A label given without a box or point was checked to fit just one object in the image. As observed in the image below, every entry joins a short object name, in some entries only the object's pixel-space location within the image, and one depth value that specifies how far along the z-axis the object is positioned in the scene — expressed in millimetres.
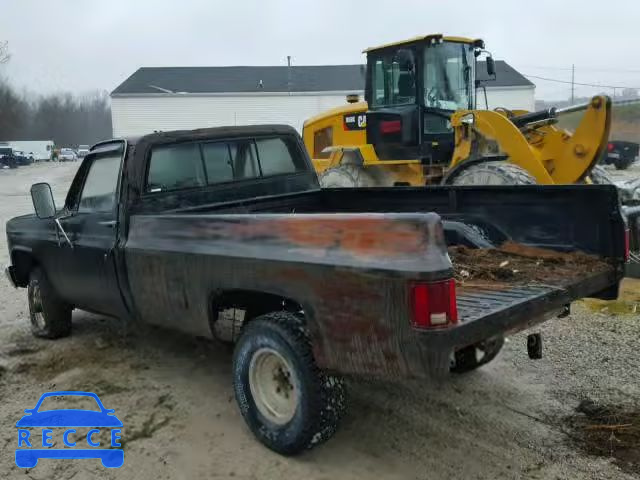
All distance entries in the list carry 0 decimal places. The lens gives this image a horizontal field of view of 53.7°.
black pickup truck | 2967
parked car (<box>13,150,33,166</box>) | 56662
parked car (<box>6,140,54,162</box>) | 68562
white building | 39781
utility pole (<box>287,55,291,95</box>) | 41025
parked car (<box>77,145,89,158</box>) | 75012
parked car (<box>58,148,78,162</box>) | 69119
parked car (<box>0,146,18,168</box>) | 53219
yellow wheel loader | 8234
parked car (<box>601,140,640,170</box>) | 24859
